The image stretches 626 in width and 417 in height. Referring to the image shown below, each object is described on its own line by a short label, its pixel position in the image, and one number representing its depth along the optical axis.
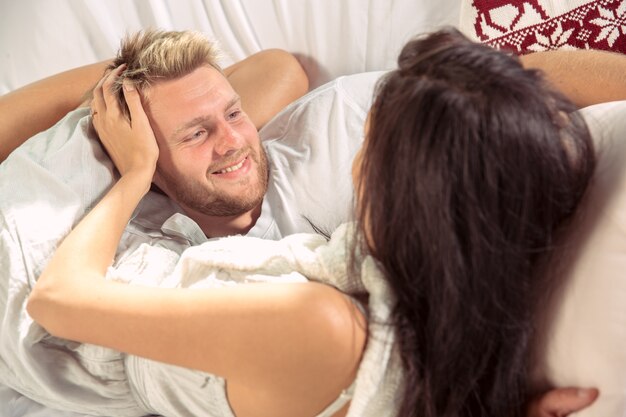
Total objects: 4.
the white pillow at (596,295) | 0.93
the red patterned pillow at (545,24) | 1.56
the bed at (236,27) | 1.82
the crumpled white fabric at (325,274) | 0.91
